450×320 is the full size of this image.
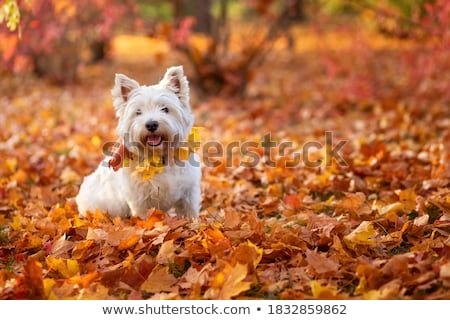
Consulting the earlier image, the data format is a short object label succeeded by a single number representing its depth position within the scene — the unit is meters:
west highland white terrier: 4.15
